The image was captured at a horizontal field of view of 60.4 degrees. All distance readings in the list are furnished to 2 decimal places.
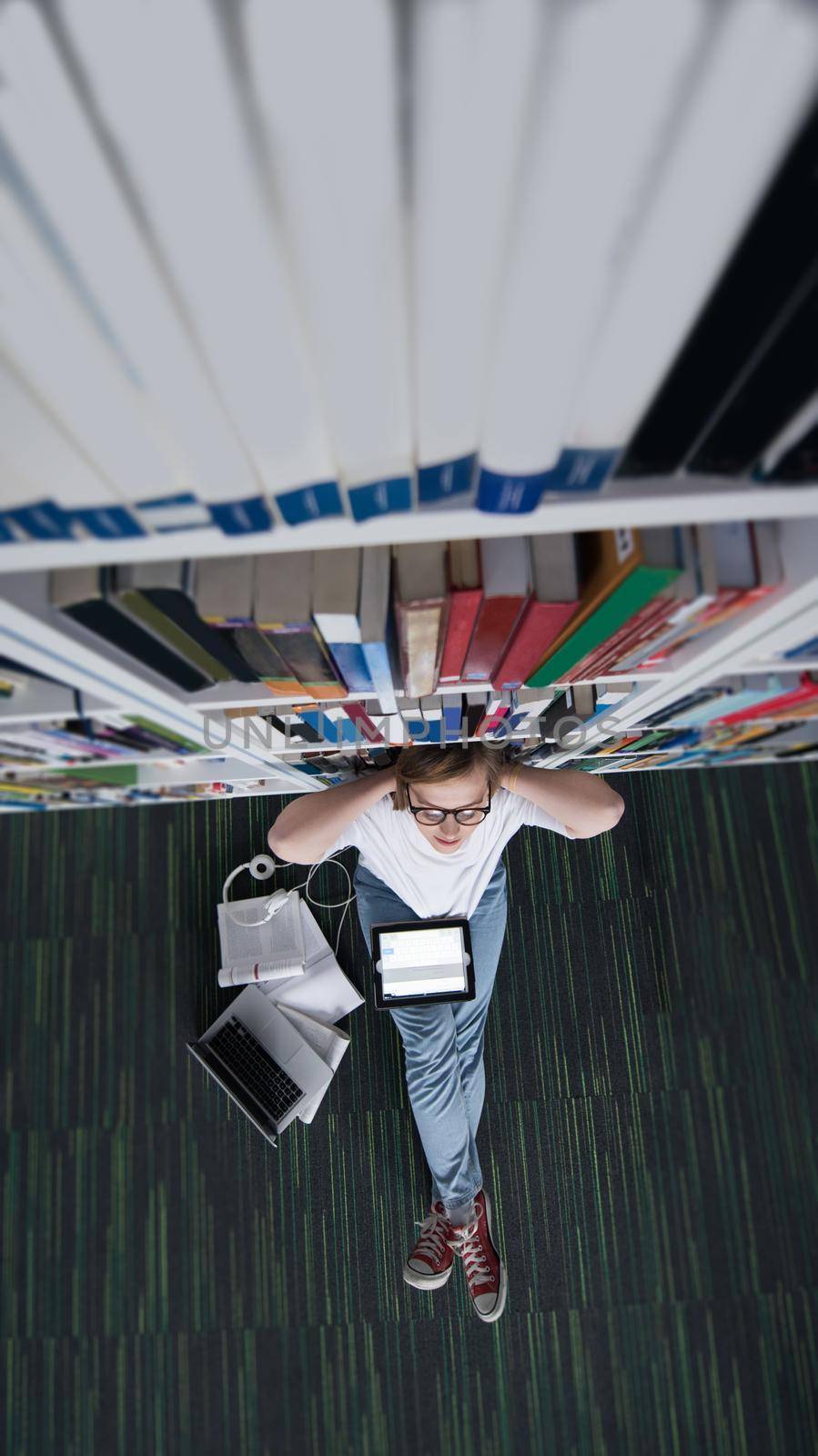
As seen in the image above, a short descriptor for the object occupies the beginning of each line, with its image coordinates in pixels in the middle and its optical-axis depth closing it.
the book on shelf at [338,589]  0.73
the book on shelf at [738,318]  0.35
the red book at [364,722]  1.25
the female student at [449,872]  1.61
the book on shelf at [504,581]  0.74
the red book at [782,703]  1.15
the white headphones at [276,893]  2.12
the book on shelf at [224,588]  0.73
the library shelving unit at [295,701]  0.59
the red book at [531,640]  0.77
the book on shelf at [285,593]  0.73
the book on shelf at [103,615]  0.70
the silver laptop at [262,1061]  1.96
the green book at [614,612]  0.68
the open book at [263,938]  2.16
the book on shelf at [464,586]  0.73
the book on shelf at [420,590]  0.74
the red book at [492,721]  1.36
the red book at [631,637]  0.78
